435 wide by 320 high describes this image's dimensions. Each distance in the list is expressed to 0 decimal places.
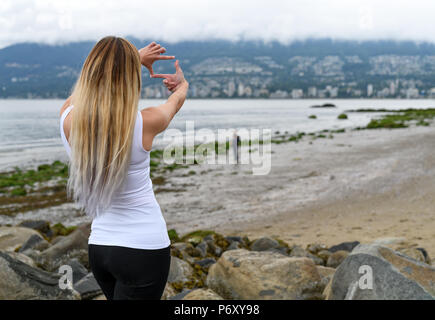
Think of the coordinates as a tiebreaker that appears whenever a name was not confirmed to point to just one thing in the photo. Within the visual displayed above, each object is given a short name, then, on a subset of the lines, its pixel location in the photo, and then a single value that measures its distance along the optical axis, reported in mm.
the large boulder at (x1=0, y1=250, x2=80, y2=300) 4719
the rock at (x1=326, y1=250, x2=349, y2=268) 7398
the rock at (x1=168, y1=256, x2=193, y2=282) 6047
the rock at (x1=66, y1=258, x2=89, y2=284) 5914
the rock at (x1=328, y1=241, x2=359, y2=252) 8483
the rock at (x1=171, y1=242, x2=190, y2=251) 8411
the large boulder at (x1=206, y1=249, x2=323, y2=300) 5098
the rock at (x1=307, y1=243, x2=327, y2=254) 8620
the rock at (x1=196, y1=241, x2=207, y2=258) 8448
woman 1958
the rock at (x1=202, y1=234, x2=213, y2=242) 9455
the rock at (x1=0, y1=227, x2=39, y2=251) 8474
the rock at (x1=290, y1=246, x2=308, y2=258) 8055
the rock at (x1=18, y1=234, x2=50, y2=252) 8258
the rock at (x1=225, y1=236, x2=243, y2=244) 9482
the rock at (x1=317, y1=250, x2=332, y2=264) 7866
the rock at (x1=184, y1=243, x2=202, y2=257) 8312
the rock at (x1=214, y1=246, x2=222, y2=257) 8625
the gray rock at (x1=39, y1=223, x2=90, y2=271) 6880
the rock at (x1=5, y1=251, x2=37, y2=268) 6555
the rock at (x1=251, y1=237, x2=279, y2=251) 8820
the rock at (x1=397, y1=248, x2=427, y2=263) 6492
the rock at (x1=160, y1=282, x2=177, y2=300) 5061
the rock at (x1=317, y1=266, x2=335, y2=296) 5339
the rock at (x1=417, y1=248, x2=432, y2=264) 6751
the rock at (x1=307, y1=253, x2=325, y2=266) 7499
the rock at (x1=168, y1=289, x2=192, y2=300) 4562
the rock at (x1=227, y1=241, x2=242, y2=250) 8906
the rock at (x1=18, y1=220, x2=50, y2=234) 10759
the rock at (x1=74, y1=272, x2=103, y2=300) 5168
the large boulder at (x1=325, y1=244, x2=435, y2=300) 3820
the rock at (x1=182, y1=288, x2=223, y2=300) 4453
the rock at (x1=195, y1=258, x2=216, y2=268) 7418
